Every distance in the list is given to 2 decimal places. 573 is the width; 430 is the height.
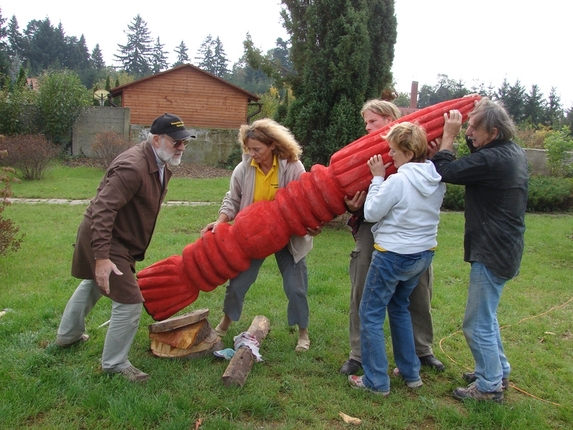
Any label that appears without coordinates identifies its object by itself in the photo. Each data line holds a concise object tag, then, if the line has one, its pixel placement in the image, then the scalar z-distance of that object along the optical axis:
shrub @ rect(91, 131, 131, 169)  16.42
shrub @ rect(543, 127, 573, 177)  15.19
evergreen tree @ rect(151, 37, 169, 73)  92.50
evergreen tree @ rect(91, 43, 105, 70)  94.94
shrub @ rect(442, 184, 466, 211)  12.88
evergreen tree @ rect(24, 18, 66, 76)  79.44
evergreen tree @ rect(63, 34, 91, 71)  82.81
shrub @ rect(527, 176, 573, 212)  13.22
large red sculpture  3.63
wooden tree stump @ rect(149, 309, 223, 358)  4.01
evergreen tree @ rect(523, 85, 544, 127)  40.69
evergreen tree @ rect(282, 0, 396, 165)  8.41
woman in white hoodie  3.31
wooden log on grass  3.60
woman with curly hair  4.01
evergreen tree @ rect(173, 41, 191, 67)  96.50
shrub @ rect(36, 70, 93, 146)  18.86
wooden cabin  24.38
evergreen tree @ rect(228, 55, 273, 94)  81.69
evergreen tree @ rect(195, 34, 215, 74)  96.06
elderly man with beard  3.38
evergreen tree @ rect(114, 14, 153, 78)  91.75
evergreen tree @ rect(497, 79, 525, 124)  41.53
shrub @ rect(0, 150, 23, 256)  6.16
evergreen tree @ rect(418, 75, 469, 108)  69.00
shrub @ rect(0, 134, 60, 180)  13.80
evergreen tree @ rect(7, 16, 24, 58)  79.00
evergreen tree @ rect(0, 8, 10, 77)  39.56
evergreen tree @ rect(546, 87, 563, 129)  40.31
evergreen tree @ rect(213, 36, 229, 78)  95.44
